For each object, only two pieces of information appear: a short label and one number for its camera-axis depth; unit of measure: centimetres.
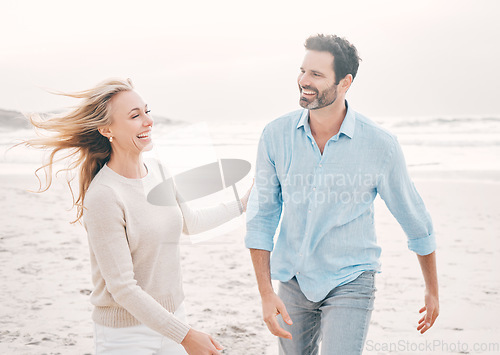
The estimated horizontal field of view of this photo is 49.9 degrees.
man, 246
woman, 214
